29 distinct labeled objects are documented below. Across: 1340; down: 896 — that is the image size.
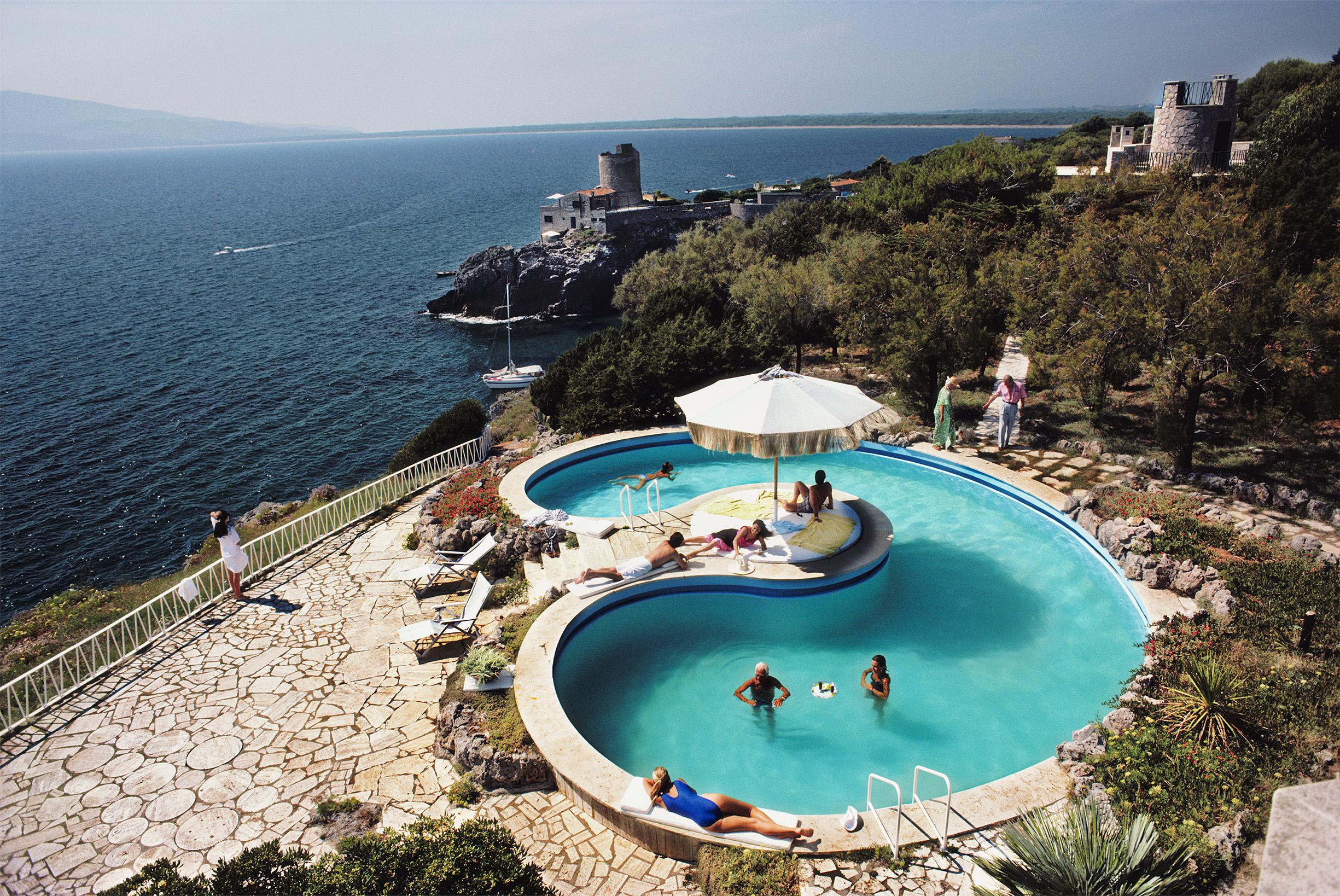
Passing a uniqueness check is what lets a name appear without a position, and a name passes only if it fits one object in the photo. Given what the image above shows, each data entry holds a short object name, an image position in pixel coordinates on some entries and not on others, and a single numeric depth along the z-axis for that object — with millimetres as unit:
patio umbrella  12656
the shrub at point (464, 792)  8734
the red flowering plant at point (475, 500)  15242
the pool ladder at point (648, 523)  14688
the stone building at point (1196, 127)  42188
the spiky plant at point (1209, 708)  8312
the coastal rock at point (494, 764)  8883
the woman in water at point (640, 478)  16894
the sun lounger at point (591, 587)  12242
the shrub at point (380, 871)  6188
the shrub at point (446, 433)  25797
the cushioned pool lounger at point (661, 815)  7617
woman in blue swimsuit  7676
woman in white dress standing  13047
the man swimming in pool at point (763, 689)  10164
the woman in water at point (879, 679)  10312
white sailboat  50250
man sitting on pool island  13812
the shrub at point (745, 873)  7156
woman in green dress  17438
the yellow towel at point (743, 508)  14273
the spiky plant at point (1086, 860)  6102
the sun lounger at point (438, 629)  11406
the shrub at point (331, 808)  8523
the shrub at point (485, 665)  10312
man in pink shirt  17672
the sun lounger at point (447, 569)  13344
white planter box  10336
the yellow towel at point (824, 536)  13211
